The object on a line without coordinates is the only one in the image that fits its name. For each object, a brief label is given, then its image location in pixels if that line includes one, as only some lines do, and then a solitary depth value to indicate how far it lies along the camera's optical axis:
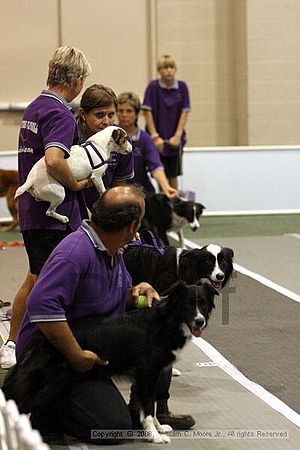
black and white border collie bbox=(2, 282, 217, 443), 7.63
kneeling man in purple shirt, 7.38
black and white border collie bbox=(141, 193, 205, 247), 16.98
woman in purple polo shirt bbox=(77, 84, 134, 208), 9.48
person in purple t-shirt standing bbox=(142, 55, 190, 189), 21.56
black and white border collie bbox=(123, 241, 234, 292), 9.75
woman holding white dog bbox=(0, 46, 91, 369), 8.92
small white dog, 9.06
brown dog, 21.19
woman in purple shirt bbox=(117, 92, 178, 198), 13.85
